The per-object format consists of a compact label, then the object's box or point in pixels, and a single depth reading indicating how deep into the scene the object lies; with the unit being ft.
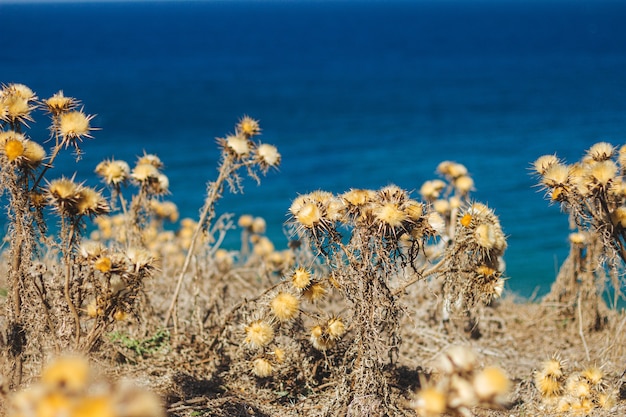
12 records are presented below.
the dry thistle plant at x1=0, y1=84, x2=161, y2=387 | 11.73
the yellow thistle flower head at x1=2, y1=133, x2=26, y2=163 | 11.50
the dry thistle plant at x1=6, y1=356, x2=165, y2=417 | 5.38
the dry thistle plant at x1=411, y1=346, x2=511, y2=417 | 6.90
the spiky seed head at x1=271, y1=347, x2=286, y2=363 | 15.11
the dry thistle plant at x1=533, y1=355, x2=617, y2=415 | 14.73
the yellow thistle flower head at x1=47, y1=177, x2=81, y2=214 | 11.26
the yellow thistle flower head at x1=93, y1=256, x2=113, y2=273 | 11.83
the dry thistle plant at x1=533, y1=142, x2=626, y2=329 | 13.69
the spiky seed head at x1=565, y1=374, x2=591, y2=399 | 14.87
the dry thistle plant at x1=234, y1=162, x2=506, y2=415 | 12.48
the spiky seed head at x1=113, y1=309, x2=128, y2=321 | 12.58
